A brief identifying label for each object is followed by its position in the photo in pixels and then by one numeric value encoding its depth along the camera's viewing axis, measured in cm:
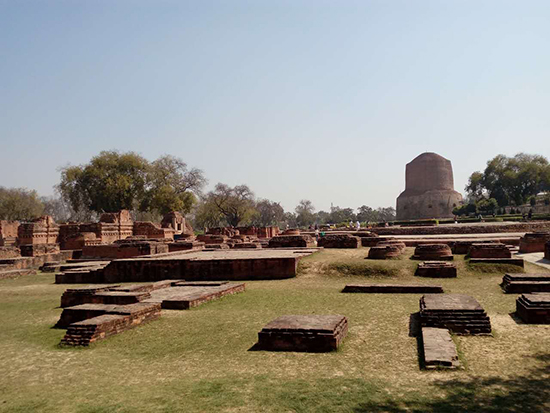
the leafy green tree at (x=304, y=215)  8562
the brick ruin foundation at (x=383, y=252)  1084
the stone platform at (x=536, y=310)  507
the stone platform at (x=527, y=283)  687
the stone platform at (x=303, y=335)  436
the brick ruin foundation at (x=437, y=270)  920
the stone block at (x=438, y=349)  369
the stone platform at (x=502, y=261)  957
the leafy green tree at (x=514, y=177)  5188
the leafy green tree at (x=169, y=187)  3728
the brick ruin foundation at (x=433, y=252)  1055
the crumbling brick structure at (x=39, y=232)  2200
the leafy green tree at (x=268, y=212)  7081
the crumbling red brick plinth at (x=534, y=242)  1356
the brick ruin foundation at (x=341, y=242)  1378
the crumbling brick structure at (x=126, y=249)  1510
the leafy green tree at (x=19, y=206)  4634
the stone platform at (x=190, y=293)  694
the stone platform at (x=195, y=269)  1038
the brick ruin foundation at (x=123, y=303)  509
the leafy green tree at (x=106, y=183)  3525
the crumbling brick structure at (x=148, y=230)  2633
